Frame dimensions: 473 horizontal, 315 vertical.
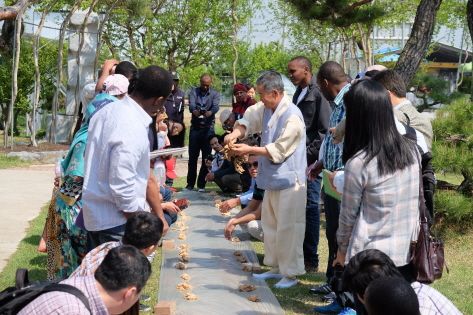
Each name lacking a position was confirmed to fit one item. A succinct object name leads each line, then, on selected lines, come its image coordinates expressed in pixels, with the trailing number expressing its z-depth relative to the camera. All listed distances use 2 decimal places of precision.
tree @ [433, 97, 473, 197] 7.97
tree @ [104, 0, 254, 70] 24.92
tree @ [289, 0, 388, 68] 10.81
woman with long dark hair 4.07
